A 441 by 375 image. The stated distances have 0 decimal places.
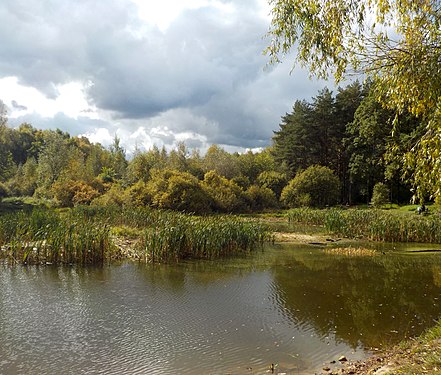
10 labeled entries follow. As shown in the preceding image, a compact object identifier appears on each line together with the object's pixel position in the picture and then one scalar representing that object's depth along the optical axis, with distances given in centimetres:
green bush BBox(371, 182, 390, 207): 3750
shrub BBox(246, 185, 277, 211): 4103
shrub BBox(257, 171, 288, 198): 4501
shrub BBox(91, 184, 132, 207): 3122
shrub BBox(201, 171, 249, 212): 3566
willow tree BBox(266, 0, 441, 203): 562
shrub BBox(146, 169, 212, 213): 3070
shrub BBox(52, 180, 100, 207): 3594
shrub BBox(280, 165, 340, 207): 4000
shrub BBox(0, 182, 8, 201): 4506
